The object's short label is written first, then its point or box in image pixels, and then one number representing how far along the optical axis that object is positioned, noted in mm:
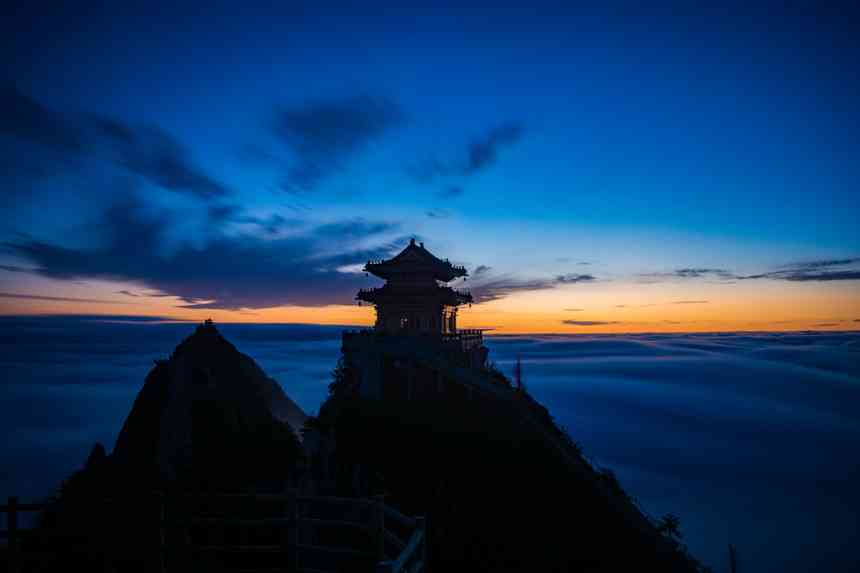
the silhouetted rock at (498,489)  14227
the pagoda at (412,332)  24391
